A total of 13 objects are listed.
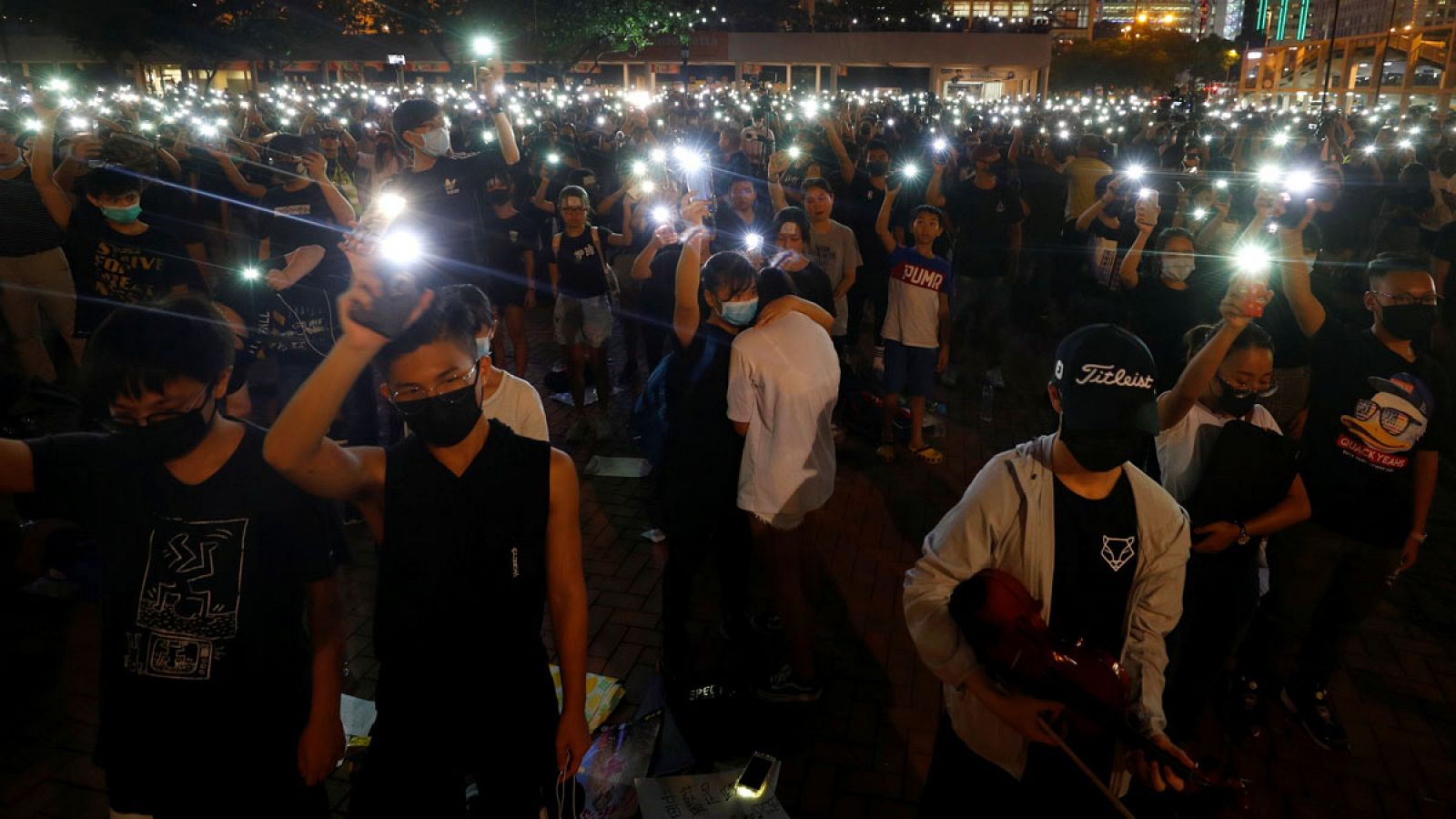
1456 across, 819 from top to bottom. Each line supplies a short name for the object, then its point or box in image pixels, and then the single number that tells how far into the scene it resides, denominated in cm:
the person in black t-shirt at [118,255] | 486
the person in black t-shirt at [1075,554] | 221
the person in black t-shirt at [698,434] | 389
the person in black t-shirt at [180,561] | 219
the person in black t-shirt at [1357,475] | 360
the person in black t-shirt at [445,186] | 596
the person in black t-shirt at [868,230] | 829
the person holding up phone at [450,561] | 224
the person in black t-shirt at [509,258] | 719
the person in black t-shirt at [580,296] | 693
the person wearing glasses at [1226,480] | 324
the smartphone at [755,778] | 333
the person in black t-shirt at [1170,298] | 533
